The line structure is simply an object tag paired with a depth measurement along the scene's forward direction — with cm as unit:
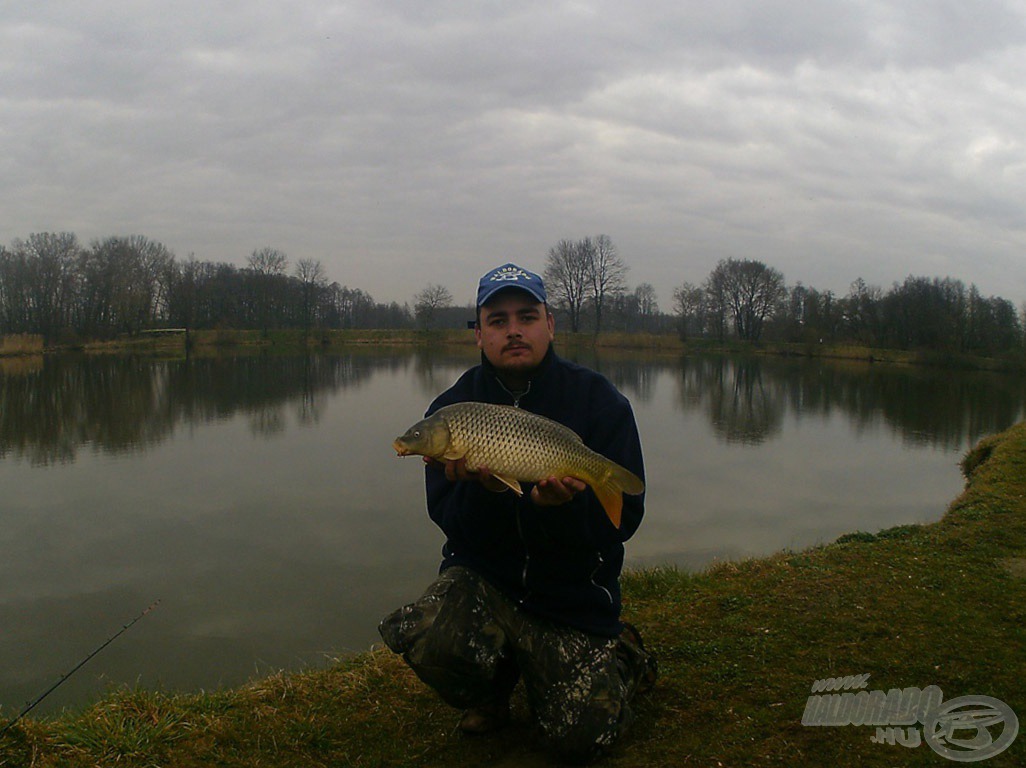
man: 253
